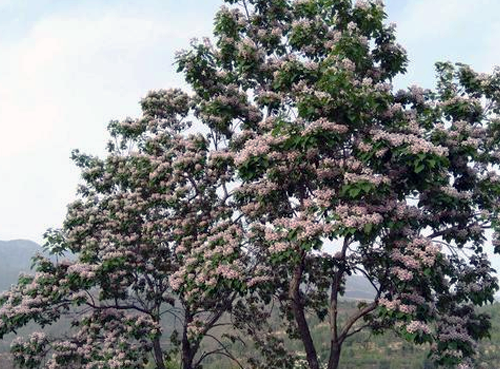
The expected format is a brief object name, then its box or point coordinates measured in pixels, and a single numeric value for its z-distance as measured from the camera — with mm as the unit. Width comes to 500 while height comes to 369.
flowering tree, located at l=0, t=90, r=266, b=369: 13406
